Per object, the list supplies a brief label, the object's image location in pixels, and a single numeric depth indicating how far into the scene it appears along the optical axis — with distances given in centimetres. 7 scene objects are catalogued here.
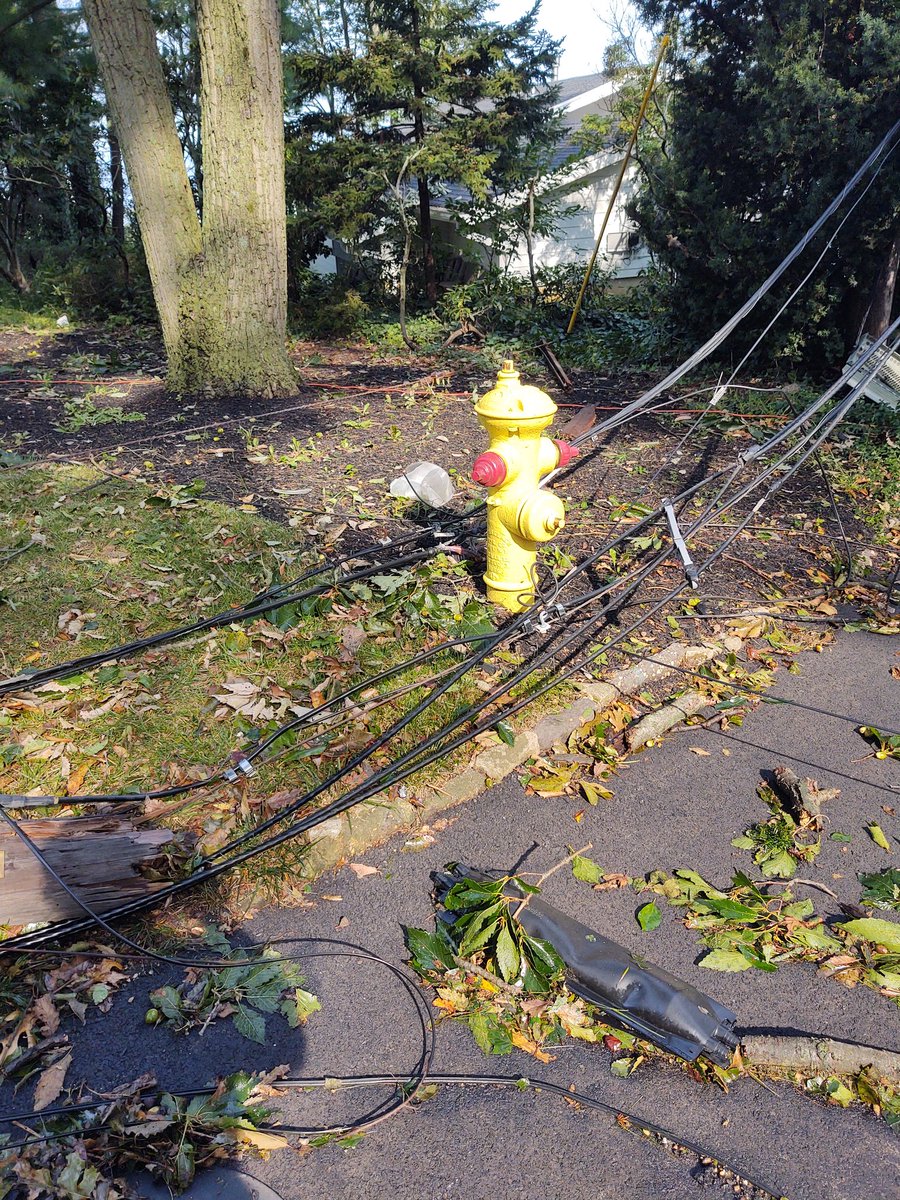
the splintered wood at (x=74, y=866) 247
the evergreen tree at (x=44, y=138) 1195
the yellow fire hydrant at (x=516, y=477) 364
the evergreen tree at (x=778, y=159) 691
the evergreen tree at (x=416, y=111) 1103
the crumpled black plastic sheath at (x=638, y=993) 220
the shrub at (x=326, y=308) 1183
